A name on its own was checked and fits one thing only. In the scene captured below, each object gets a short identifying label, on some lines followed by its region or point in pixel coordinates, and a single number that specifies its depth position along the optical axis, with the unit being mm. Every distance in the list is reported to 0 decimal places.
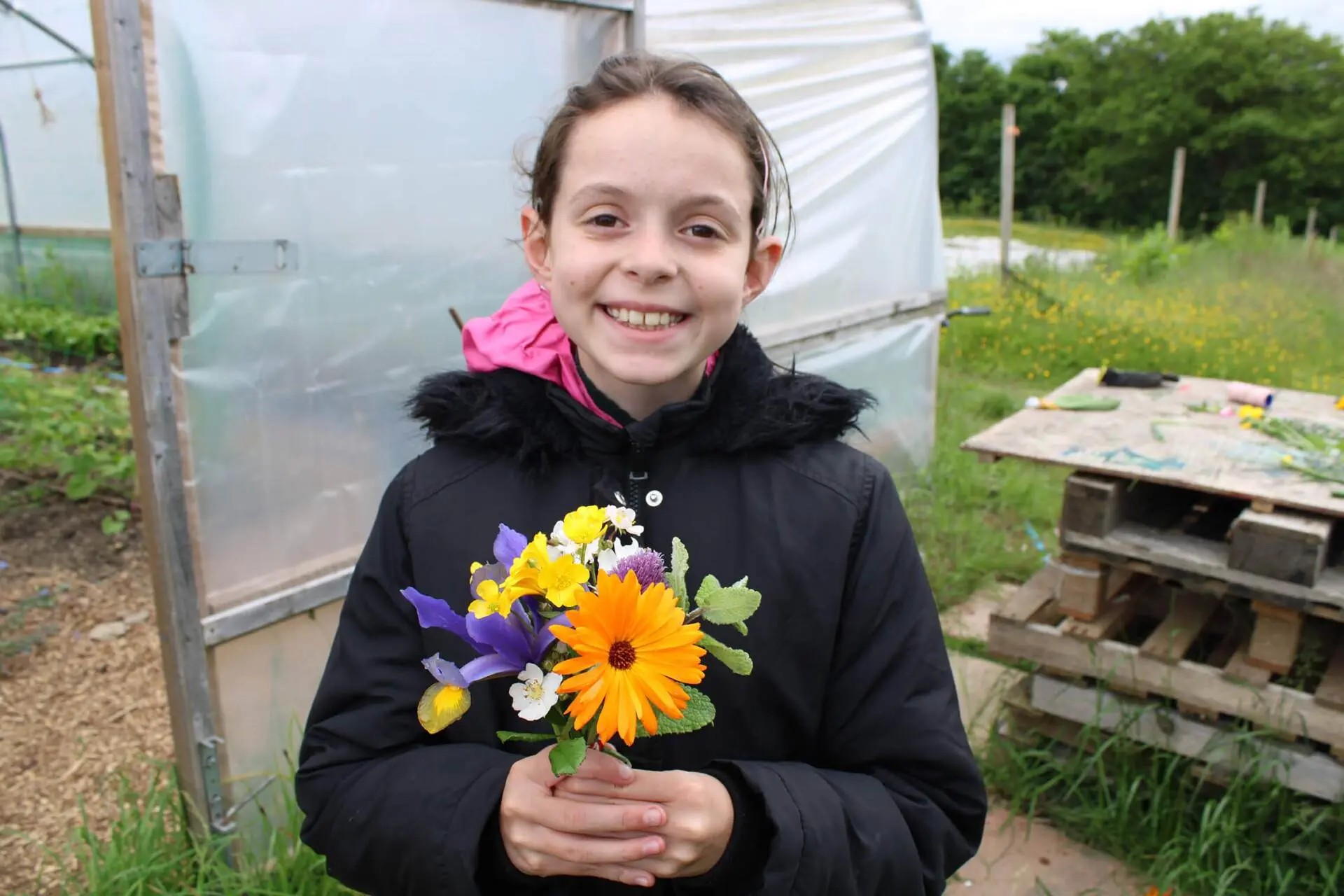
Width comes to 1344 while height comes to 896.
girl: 1076
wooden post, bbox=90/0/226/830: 1930
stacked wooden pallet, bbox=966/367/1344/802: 2422
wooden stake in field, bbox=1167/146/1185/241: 15772
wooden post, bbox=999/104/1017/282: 9516
